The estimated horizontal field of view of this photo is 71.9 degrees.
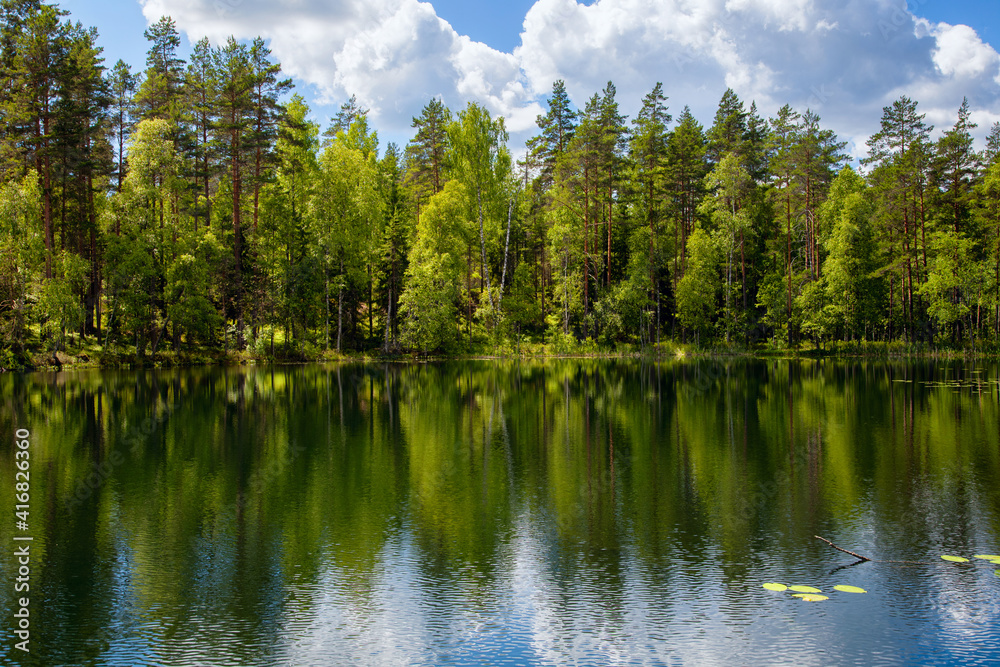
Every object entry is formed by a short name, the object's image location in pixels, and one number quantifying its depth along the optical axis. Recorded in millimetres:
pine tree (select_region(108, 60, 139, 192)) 54875
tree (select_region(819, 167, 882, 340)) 57656
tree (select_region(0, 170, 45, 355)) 39406
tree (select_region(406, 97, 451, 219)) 69125
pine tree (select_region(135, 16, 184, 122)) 54906
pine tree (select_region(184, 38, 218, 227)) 51250
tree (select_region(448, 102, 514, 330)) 61156
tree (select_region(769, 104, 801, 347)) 62375
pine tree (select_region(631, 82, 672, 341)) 63094
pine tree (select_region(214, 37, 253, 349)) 49250
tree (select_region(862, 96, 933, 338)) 57812
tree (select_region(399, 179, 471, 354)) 55875
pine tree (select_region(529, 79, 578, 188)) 69125
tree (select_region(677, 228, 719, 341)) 61128
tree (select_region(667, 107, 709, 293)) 63250
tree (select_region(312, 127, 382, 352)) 54594
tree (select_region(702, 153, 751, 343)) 60031
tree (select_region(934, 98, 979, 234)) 57875
